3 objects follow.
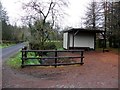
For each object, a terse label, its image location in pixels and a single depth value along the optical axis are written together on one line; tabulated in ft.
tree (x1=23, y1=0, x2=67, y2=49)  29.55
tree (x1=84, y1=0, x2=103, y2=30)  49.06
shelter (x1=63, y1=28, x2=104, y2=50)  37.99
